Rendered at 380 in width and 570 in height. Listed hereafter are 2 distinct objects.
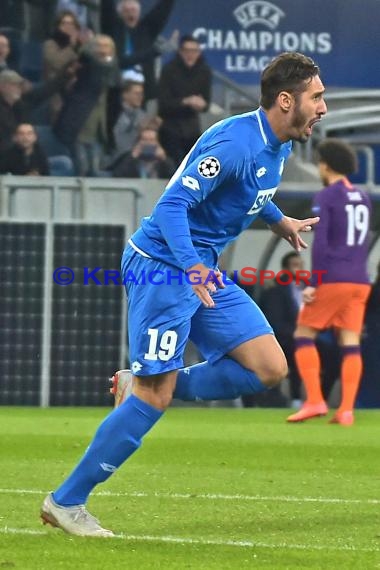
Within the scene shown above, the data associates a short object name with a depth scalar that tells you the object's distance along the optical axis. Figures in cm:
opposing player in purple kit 2570
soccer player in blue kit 1310
